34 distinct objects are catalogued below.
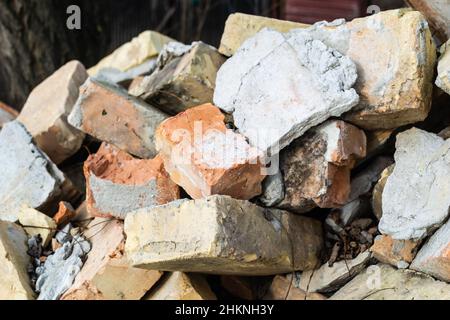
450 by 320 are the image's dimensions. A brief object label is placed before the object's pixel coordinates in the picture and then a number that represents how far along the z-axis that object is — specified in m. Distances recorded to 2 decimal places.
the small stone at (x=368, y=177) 2.56
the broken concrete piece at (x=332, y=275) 2.42
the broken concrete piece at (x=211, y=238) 2.04
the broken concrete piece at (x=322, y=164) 2.27
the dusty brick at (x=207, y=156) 2.19
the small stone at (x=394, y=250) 2.26
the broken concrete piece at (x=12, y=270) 2.48
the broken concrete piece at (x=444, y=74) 2.15
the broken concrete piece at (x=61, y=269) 2.49
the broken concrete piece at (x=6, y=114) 3.43
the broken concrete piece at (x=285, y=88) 2.21
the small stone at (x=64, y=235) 2.71
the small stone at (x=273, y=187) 2.37
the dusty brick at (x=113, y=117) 2.61
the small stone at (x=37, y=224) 2.73
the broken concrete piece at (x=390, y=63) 2.21
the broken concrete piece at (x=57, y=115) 2.93
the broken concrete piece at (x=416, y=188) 2.13
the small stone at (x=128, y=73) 3.24
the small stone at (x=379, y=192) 2.40
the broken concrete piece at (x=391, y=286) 2.17
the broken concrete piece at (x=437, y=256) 2.06
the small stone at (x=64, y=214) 2.77
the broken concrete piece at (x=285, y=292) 2.47
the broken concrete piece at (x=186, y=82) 2.53
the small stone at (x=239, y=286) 2.63
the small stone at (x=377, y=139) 2.45
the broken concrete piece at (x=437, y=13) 2.38
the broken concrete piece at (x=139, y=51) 3.41
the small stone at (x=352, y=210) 2.55
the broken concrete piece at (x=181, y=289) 2.34
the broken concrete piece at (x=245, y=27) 2.70
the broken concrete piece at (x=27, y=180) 2.79
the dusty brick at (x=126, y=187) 2.45
